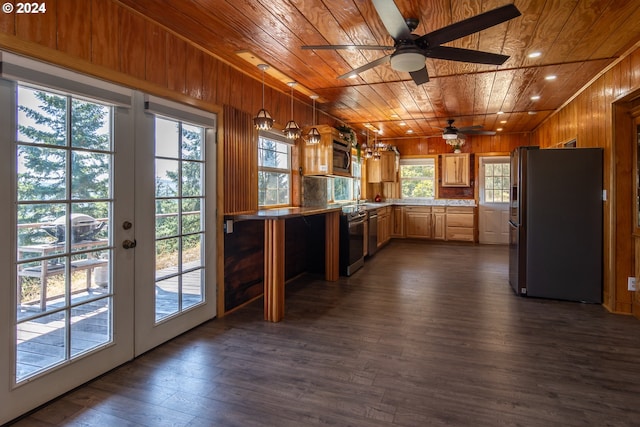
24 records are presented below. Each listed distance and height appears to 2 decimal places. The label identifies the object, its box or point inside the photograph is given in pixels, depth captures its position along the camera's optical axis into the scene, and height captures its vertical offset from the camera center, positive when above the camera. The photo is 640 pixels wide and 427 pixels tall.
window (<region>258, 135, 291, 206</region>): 4.21 +0.49
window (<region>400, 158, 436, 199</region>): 8.50 +0.78
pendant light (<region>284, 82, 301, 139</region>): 3.84 +0.86
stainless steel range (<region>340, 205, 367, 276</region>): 4.96 -0.41
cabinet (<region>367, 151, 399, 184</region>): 7.95 +0.95
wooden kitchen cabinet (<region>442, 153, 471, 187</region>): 8.06 +0.92
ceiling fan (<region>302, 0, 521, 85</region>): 1.98 +1.10
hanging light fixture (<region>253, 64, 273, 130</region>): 3.27 +0.83
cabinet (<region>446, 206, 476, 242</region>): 7.91 -0.28
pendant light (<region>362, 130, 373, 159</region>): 6.47 +1.06
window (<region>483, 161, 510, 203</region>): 7.90 +0.63
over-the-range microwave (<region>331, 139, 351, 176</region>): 5.05 +0.78
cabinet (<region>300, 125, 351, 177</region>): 4.86 +0.78
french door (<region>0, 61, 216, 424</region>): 1.86 -0.14
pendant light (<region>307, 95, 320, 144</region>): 4.25 +0.88
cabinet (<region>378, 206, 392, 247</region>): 7.07 -0.30
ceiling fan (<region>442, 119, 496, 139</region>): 5.65 +1.29
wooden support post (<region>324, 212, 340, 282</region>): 4.82 -0.47
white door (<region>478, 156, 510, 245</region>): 7.86 +0.21
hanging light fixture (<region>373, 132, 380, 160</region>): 6.28 +1.11
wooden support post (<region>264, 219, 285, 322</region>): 3.26 -0.52
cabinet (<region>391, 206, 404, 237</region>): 8.38 -0.24
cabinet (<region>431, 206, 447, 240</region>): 8.09 -0.24
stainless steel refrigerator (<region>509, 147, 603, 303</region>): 3.78 -0.14
